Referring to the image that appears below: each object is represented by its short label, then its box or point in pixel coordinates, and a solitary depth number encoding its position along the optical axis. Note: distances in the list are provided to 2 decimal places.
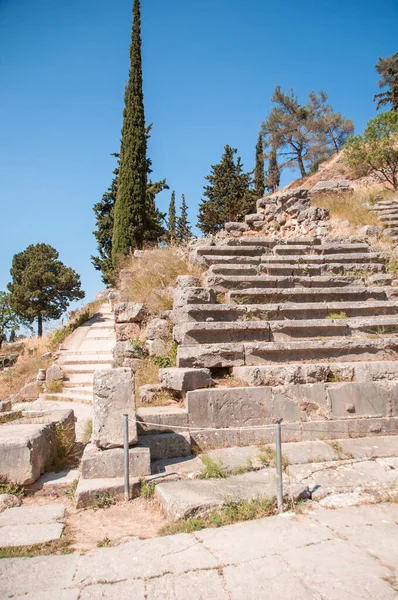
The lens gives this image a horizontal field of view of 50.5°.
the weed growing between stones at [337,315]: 7.45
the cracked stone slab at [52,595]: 2.56
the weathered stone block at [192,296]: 7.15
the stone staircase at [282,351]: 5.37
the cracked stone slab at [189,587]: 2.54
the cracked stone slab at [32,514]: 3.79
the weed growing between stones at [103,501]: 4.08
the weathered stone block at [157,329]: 7.76
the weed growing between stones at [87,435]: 6.08
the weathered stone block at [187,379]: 5.59
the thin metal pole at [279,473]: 3.76
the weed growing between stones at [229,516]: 3.51
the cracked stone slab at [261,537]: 2.99
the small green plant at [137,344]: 7.90
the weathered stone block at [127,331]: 8.66
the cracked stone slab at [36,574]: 2.67
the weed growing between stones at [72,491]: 4.38
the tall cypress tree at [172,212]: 46.12
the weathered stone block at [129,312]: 8.70
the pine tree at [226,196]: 31.38
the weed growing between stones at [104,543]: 3.35
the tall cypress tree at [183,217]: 51.12
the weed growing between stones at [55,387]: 11.93
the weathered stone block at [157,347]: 7.50
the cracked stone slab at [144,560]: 2.80
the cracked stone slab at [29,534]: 3.36
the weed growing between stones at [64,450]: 5.20
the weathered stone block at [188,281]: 7.86
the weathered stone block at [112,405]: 4.52
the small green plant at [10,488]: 4.36
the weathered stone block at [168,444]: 4.95
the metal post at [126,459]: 4.17
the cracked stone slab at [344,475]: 4.11
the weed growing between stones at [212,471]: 4.43
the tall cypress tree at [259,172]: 35.25
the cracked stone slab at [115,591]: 2.55
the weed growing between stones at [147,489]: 4.19
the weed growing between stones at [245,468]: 4.50
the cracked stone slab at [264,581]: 2.50
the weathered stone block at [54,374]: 12.32
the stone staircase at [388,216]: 11.18
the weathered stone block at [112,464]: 4.43
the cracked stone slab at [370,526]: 3.00
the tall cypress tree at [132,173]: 19.36
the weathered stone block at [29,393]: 11.90
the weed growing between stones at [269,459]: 4.64
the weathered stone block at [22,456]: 4.44
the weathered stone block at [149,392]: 5.98
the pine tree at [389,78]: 37.54
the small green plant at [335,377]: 5.97
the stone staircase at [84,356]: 11.64
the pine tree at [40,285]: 25.97
